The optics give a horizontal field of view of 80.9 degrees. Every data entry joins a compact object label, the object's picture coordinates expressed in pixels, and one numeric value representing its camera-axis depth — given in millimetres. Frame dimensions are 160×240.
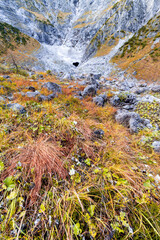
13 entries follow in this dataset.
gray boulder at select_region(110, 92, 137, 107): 6551
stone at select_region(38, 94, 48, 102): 4603
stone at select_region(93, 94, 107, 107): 5818
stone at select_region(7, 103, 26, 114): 2822
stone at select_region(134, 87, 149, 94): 10055
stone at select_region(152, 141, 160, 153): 2603
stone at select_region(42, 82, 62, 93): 6446
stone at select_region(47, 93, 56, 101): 4897
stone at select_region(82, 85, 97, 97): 7160
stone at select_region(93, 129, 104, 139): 2455
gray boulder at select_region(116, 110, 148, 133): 3664
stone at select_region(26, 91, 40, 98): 4729
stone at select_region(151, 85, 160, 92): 8779
